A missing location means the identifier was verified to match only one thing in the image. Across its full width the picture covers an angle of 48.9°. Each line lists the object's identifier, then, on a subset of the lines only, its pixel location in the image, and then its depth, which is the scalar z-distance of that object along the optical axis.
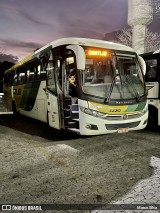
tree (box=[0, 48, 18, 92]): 45.53
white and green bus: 4.73
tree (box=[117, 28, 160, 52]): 32.26
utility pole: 29.81
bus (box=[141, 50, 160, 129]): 6.44
